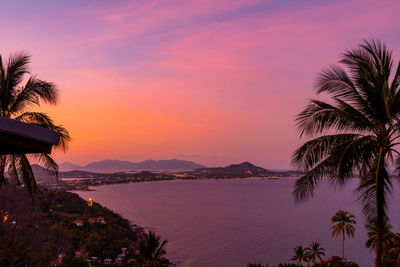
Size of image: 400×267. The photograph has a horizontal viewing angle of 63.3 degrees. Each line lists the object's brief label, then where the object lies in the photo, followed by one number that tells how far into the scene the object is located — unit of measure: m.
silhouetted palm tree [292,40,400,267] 9.29
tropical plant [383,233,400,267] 18.95
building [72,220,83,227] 91.09
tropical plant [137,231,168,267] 40.31
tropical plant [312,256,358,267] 15.50
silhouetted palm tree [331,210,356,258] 62.46
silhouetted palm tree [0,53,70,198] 11.32
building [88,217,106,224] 95.25
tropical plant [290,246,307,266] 69.69
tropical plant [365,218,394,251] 9.26
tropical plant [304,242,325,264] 69.19
